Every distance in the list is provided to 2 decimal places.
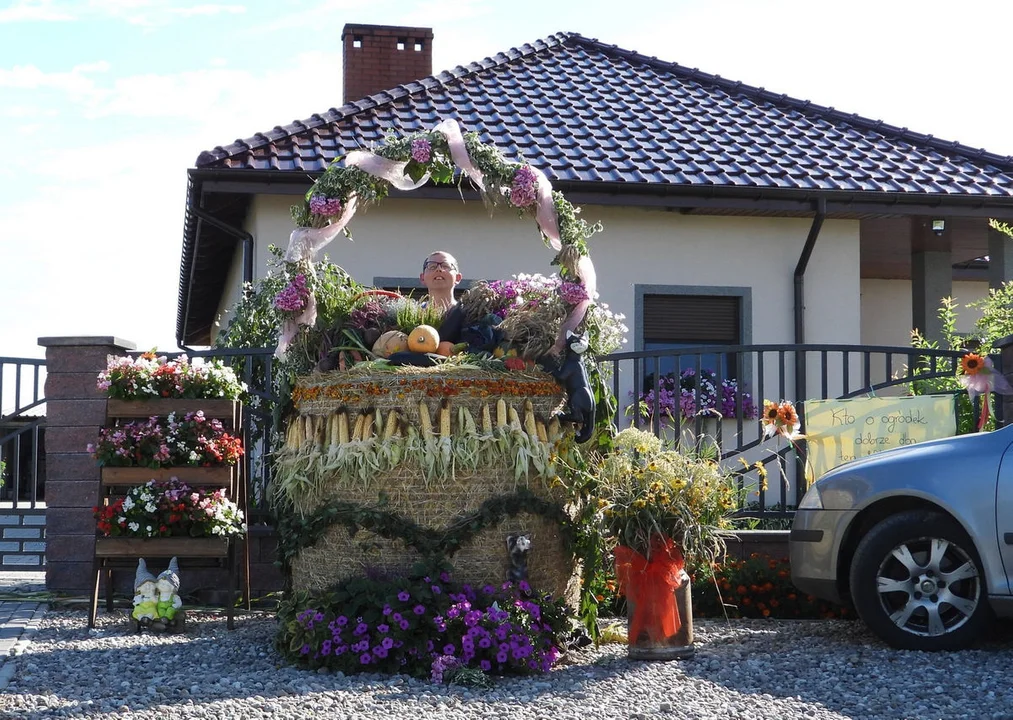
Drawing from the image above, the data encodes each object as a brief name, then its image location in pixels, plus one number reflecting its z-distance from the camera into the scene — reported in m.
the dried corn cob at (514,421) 6.04
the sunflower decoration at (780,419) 7.74
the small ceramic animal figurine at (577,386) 6.26
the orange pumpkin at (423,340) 6.40
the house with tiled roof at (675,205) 11.60
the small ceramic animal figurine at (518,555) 5.95
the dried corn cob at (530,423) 6.10
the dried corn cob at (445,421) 5.94
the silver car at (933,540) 5.94
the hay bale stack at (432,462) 5.96
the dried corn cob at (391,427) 5.95
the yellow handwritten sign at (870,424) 8.20
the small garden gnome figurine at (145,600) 6.68
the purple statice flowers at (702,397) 11.27
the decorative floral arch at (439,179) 6.46
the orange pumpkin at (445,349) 6.48
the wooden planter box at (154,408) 7.21
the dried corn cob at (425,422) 5.93
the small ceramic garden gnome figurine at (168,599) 6.70
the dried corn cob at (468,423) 5.94
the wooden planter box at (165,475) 7.06
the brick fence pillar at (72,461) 7.82
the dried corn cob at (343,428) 6.06
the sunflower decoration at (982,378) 7.80
